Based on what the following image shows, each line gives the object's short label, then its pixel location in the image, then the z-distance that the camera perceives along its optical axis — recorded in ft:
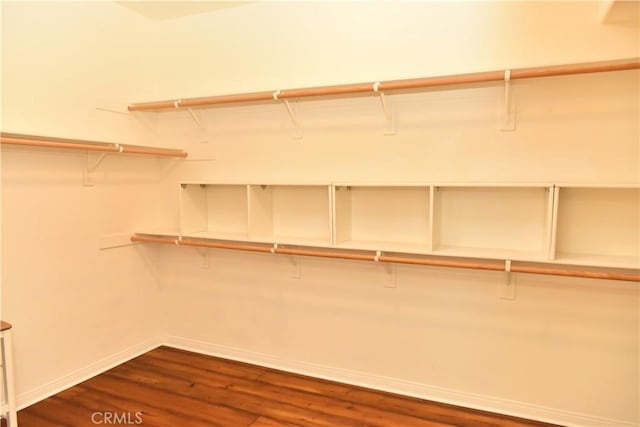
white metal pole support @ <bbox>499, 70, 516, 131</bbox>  7.46
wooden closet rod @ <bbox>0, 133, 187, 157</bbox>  7.35
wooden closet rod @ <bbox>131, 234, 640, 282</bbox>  6.43
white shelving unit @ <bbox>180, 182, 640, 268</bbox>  7.00
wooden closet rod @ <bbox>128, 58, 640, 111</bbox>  6.25
